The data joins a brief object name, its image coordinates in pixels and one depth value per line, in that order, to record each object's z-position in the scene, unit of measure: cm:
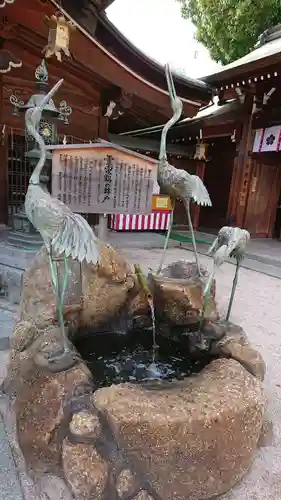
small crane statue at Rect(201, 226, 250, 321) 249
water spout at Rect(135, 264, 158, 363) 308
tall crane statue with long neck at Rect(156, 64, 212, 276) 307
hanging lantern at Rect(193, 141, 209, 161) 1033
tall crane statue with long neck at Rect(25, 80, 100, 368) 186
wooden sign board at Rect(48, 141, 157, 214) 402
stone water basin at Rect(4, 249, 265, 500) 159
